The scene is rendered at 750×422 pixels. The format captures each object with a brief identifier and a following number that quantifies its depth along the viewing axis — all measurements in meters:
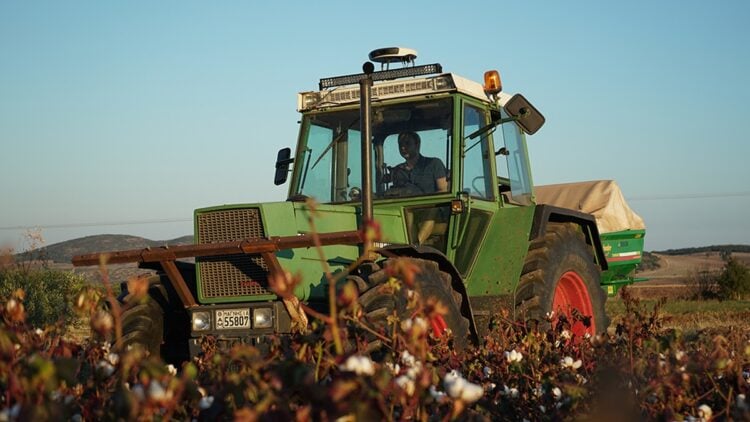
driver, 15.86
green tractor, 13.55
